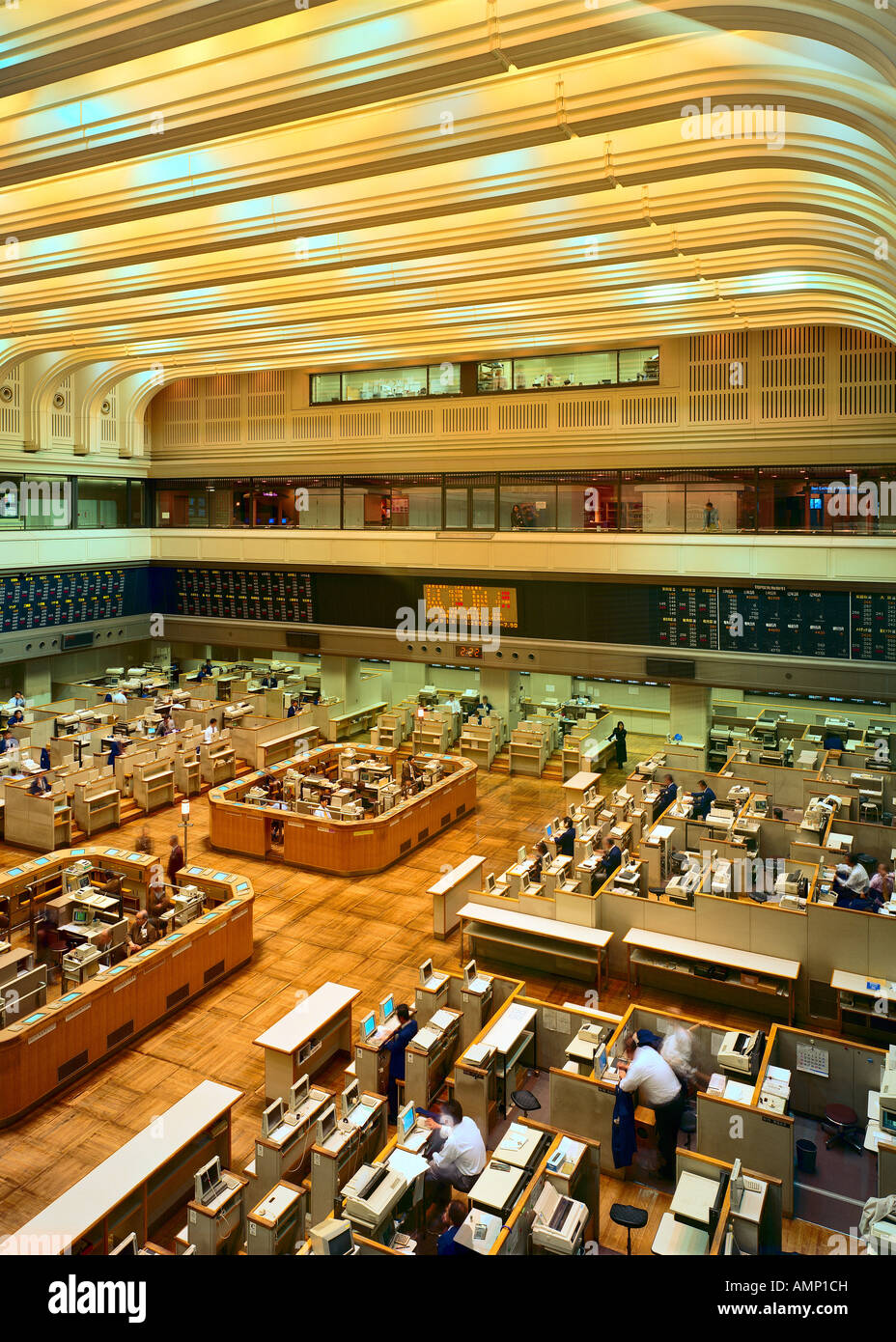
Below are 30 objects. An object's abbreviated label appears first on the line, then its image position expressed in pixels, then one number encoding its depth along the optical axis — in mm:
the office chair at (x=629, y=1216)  5402
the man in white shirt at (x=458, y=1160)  5930
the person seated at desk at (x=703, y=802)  12609
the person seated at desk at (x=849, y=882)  9367
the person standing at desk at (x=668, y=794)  13375
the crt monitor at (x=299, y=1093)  6560
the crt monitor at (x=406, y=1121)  6112
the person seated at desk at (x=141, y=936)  9196
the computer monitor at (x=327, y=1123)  6063
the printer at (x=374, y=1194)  5164
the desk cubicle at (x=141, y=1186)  5086
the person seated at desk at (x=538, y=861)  10610
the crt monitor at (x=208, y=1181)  5539
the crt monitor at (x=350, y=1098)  6438
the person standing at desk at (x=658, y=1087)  6566
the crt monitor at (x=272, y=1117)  6152
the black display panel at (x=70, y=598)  18016
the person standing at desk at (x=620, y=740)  18047
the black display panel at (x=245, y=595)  19828
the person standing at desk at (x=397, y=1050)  7387
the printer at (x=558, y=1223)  5070
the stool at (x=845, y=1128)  7082
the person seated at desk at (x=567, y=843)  11188
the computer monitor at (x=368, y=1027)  7383
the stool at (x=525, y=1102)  6751
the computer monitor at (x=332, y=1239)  4656
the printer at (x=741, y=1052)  6824
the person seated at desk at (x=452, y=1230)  5043
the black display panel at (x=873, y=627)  13859
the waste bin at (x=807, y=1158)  6797
